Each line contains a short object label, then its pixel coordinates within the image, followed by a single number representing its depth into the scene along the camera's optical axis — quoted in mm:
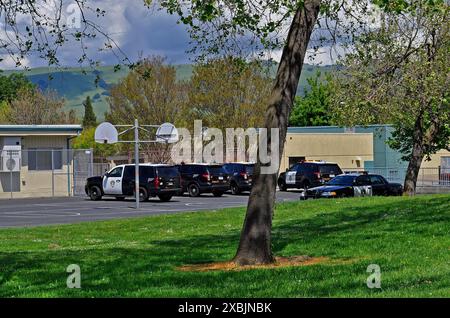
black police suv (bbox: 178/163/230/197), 49031
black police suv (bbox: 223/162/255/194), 51375
